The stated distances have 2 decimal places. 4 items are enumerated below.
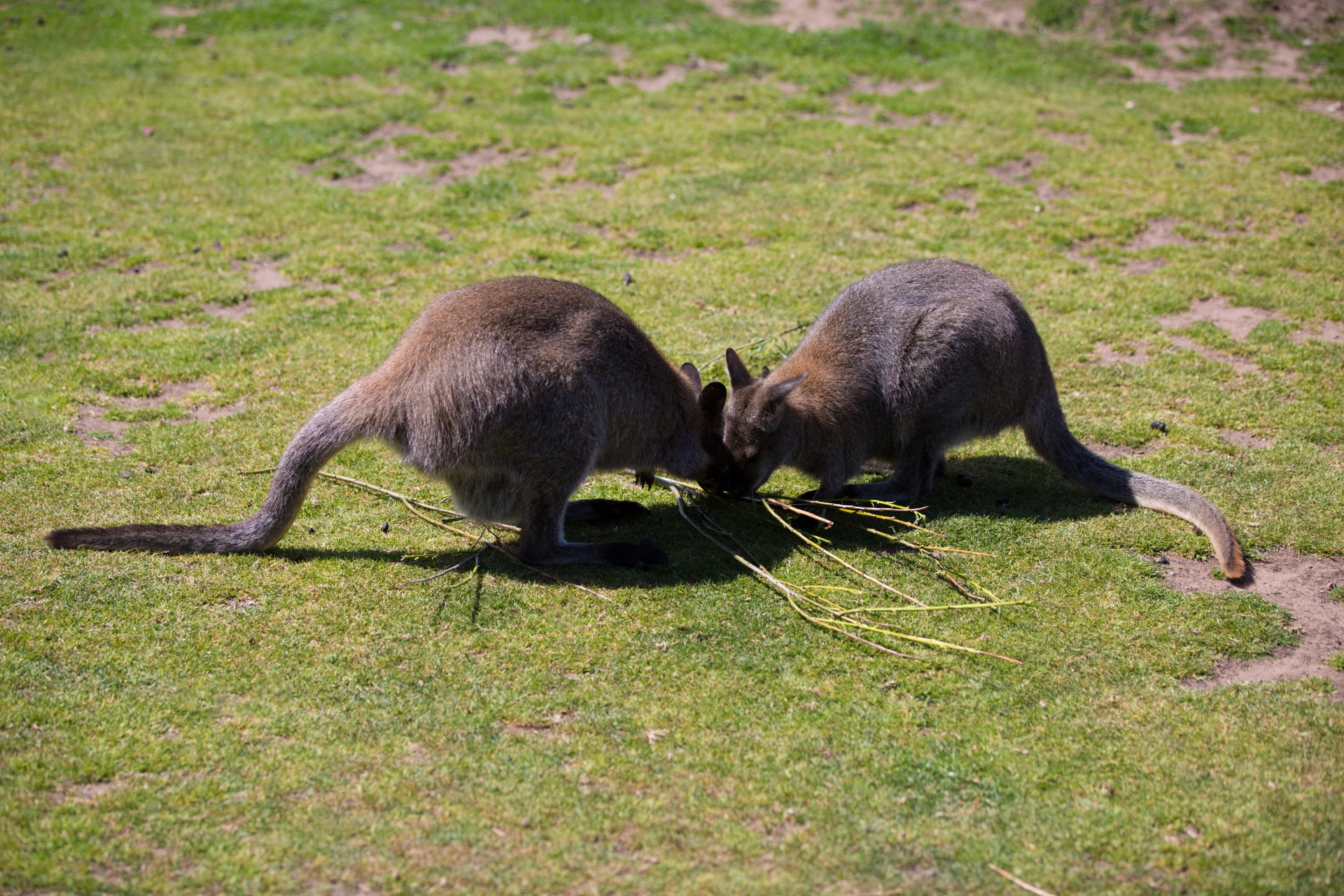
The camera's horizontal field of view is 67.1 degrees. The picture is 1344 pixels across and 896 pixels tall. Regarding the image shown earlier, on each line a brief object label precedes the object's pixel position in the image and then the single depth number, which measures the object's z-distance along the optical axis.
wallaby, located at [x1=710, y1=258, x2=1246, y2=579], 5.45
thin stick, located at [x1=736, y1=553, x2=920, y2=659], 4.57
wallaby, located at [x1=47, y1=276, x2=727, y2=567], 4.56
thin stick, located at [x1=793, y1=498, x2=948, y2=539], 5.21
